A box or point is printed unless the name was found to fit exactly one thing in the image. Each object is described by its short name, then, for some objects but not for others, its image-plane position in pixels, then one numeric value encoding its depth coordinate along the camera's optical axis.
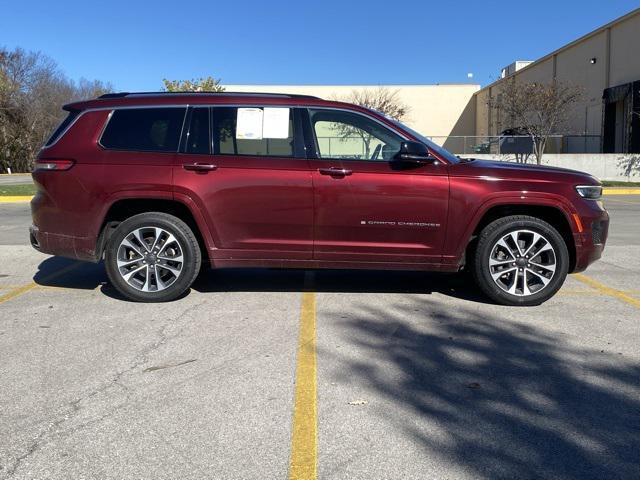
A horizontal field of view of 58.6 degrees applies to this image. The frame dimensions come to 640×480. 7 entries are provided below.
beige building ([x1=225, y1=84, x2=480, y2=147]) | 48.84
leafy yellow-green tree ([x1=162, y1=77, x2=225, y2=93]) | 31.14
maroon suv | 5.31
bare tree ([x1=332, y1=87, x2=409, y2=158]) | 41.44
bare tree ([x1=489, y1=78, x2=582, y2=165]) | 27.48
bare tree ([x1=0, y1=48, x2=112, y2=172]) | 42.09
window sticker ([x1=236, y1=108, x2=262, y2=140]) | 5.45
